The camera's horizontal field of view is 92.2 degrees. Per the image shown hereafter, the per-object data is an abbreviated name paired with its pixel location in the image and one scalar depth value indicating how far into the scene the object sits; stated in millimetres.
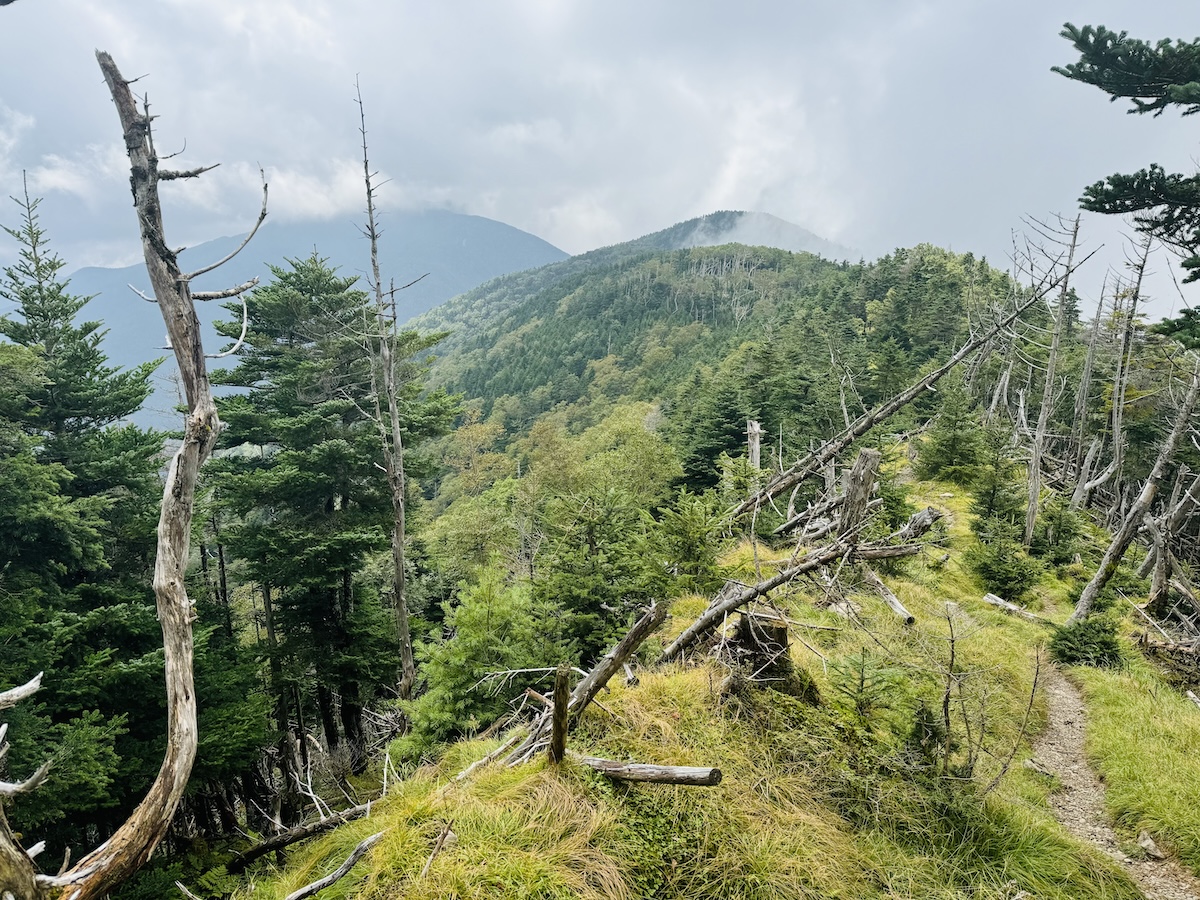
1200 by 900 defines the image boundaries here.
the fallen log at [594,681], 4145
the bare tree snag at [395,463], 11992
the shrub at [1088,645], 9156
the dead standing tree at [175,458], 4004
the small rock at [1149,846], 4883
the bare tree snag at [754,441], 16688
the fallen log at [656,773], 3551
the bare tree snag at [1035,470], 15234
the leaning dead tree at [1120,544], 10438
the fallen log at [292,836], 5797
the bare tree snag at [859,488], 6445
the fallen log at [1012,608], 11235
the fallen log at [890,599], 8457
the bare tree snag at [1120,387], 18188
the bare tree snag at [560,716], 3623
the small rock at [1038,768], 6188
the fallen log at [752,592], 5398
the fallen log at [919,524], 5926
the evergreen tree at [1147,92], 5875
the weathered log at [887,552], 5527
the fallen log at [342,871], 3777
